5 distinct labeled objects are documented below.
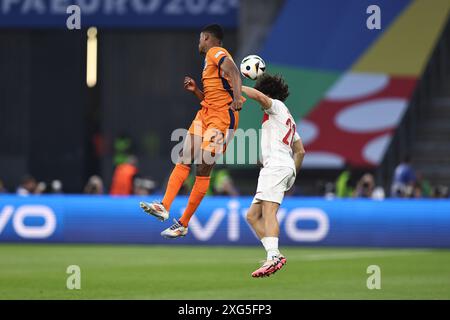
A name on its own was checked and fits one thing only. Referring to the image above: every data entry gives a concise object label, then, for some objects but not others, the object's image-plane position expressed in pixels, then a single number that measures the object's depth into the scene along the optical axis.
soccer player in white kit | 13.35
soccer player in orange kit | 13.10
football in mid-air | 13.03
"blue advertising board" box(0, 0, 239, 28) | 33.38
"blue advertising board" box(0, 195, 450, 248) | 23.58
